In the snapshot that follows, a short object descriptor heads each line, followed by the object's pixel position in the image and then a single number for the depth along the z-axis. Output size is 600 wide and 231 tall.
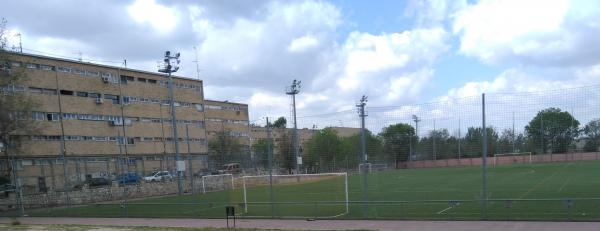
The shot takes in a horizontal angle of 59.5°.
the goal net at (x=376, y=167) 23.27
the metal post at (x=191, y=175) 35.88
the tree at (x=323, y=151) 27.97
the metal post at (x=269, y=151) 20.09
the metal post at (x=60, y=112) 57.41
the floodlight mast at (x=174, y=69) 37.44
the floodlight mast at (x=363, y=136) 17.89
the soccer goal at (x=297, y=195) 20.95
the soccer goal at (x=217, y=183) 39.81
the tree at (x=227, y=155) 34.56
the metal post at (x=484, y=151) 16.16
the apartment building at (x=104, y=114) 54.41
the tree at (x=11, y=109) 29.38
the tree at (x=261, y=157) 32.72
